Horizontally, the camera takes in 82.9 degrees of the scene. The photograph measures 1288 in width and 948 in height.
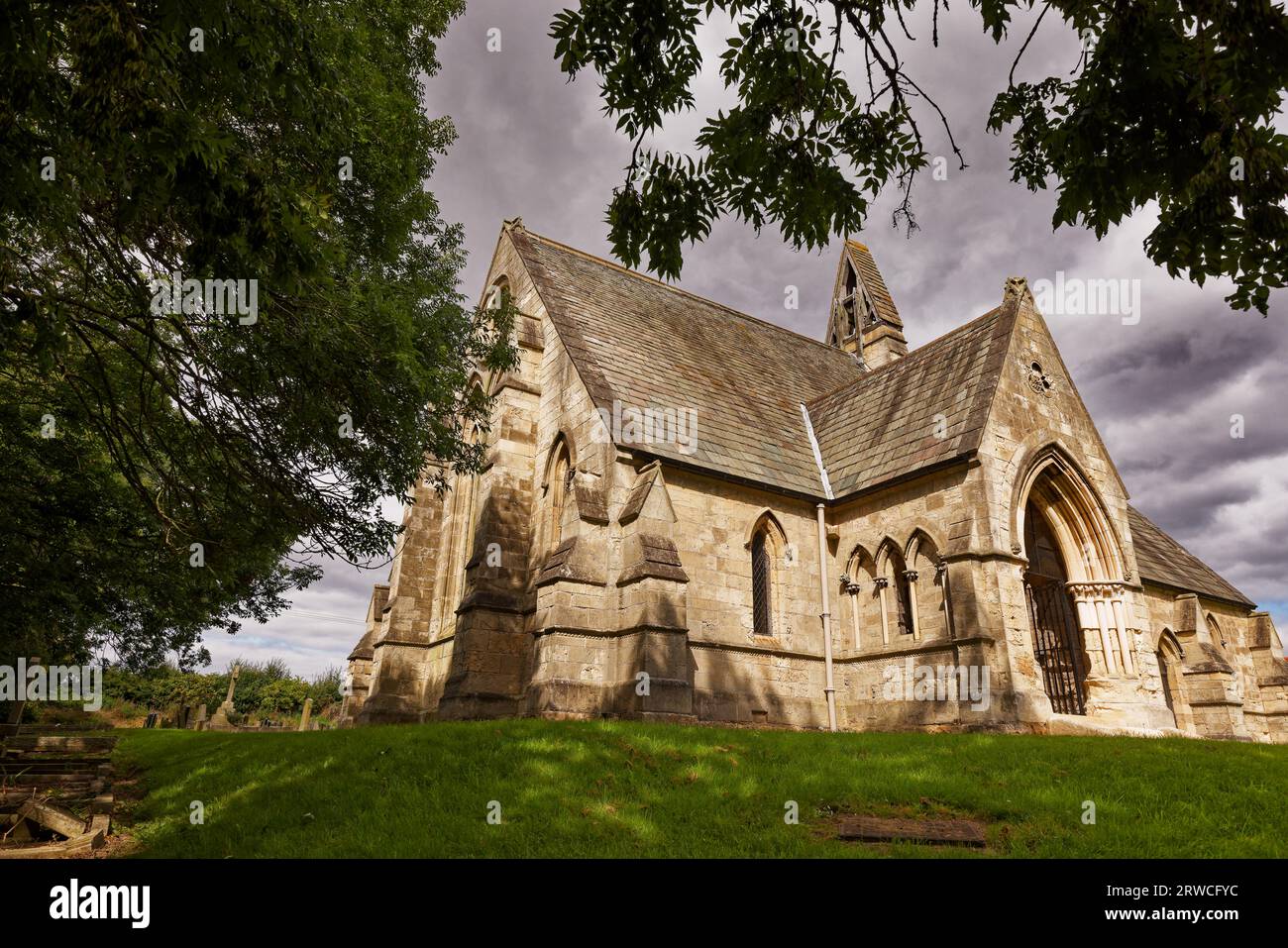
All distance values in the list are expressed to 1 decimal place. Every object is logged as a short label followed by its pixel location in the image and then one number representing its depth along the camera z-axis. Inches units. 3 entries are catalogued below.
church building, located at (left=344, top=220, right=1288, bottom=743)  503.5
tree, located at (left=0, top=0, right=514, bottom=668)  161.3
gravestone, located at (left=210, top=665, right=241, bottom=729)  1210.6
